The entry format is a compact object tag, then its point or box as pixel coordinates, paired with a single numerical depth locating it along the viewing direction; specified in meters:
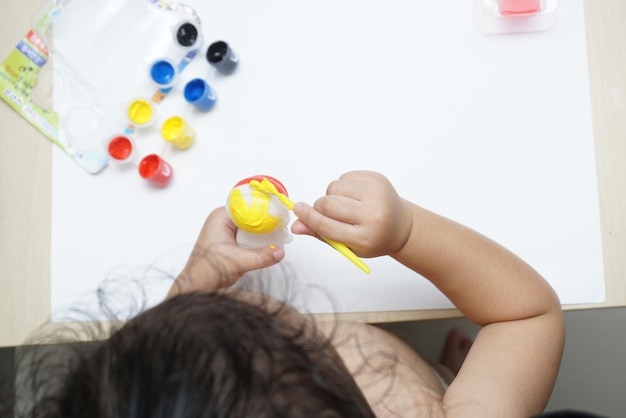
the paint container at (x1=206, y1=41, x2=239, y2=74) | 0.76
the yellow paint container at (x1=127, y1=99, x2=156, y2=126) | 0.77
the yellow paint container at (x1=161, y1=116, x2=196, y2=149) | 0.75
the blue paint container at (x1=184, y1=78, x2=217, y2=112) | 0.76
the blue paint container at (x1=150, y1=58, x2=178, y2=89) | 0.78
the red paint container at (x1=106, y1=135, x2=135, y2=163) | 0.76
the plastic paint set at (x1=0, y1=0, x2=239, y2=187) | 0.77
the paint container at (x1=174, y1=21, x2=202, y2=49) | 0.78
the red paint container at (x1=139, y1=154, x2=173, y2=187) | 0.75
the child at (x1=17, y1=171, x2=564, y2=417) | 0.43
